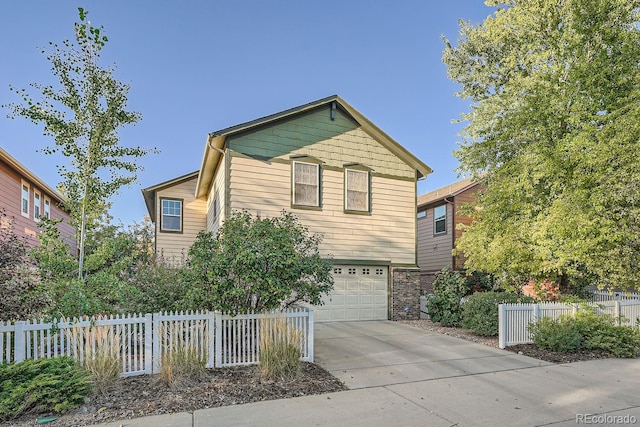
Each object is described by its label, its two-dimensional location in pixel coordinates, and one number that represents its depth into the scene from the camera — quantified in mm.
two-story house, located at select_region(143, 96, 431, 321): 12305
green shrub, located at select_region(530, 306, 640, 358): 8680
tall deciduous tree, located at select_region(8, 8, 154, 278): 7125
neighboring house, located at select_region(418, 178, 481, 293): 18730
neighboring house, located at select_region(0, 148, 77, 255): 15086
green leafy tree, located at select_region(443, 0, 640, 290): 9664
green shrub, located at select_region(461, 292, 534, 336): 10266
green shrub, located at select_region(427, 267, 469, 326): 12156
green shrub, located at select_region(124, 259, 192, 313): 8125
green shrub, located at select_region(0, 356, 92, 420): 4672
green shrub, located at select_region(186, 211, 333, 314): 6898
